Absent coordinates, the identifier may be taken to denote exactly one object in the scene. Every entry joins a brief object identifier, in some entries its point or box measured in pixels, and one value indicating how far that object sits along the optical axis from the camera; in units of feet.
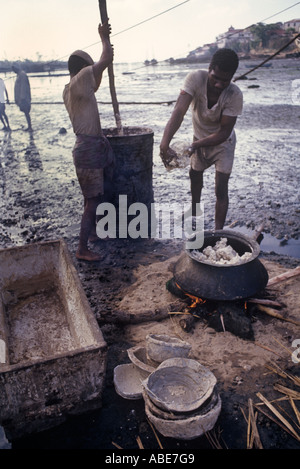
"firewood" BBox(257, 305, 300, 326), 10.90
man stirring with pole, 13.17
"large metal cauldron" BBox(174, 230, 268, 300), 10.39
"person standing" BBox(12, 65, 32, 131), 41.65
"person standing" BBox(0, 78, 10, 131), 43.19
